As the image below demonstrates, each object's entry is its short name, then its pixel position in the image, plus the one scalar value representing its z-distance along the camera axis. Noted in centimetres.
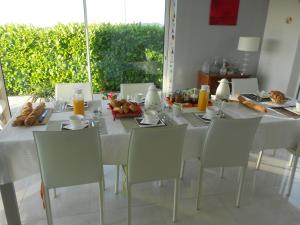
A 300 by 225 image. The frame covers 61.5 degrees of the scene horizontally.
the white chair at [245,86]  291
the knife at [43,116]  188
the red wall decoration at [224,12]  390
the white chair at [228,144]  175
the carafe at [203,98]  215
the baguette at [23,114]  178
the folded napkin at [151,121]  185
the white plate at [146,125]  183
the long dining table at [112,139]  161
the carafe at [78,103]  197
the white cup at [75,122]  171
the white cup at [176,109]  204
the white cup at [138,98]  233
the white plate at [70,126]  173
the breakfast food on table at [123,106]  198
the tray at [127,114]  195
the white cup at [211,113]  200
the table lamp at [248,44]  374
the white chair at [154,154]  157
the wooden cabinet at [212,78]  388
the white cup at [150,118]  185
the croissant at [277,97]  241
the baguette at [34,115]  178
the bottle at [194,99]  230
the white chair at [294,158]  210
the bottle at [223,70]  398
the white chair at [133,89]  268
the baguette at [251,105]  219
